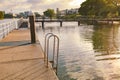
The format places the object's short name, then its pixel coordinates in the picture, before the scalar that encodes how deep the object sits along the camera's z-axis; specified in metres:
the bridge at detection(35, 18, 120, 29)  34.01
